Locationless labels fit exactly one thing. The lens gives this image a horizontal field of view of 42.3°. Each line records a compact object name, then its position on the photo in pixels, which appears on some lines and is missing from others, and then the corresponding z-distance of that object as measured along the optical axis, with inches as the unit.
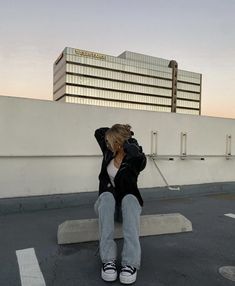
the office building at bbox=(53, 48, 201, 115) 3533.5
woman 91.1
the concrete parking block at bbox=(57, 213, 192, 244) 122.8
